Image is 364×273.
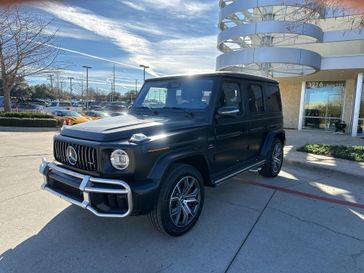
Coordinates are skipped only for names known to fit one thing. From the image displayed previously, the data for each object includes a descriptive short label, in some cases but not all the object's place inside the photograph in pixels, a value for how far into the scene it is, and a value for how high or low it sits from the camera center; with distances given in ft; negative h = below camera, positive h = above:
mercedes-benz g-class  9.18 -1.93
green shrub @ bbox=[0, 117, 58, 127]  52.60 -4.72
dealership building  41.29 +7.47
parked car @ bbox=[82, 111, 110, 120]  62.90 -3.26
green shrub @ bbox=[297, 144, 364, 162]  24.31 -4.25
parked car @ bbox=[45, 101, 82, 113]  86.04 -2.17
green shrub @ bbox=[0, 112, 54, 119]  55.52 -3.47
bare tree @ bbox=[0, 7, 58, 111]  56.90 +11.33
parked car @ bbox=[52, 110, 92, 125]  53.67 -3.73
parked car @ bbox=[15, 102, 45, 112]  114.28 -3.42
